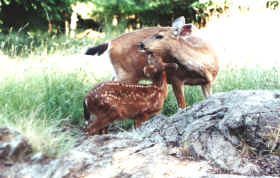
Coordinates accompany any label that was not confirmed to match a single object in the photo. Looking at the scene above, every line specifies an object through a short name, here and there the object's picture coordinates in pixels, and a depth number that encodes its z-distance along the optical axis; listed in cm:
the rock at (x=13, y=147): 605
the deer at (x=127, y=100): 957
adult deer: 1099
